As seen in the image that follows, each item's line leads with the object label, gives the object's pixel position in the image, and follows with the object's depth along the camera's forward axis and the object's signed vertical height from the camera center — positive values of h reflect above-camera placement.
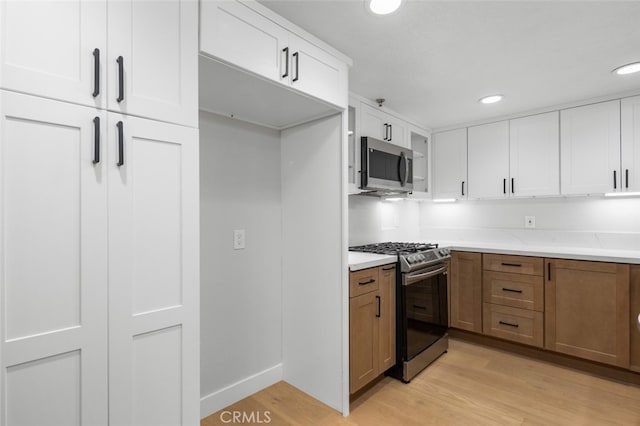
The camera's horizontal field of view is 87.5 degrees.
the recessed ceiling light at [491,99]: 2.78 +0.97
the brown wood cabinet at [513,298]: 2.79 -0.73
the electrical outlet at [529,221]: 3.34 -0.08
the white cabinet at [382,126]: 2.73 +0.77
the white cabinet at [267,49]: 1.40 +0.80
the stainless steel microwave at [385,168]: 2.57 +0.38
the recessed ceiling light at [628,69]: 2.20 +0.97
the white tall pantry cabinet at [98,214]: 0.98 +0.00
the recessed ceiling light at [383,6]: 1.55 +0.98
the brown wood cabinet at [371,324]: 2.11 -0.74
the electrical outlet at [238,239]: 2.21 -0.17
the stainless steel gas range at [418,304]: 2.43 -0.71
